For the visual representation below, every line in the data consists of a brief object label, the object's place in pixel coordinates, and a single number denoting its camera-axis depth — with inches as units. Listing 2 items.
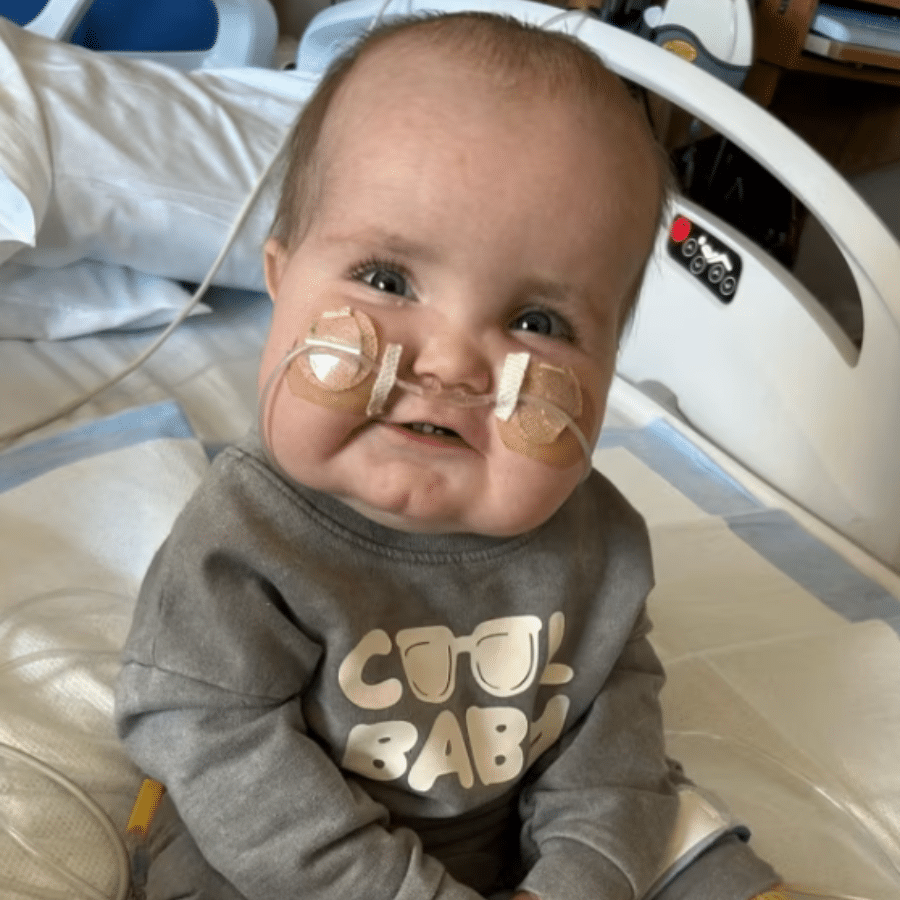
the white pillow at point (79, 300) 58.7
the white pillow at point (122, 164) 55.8
